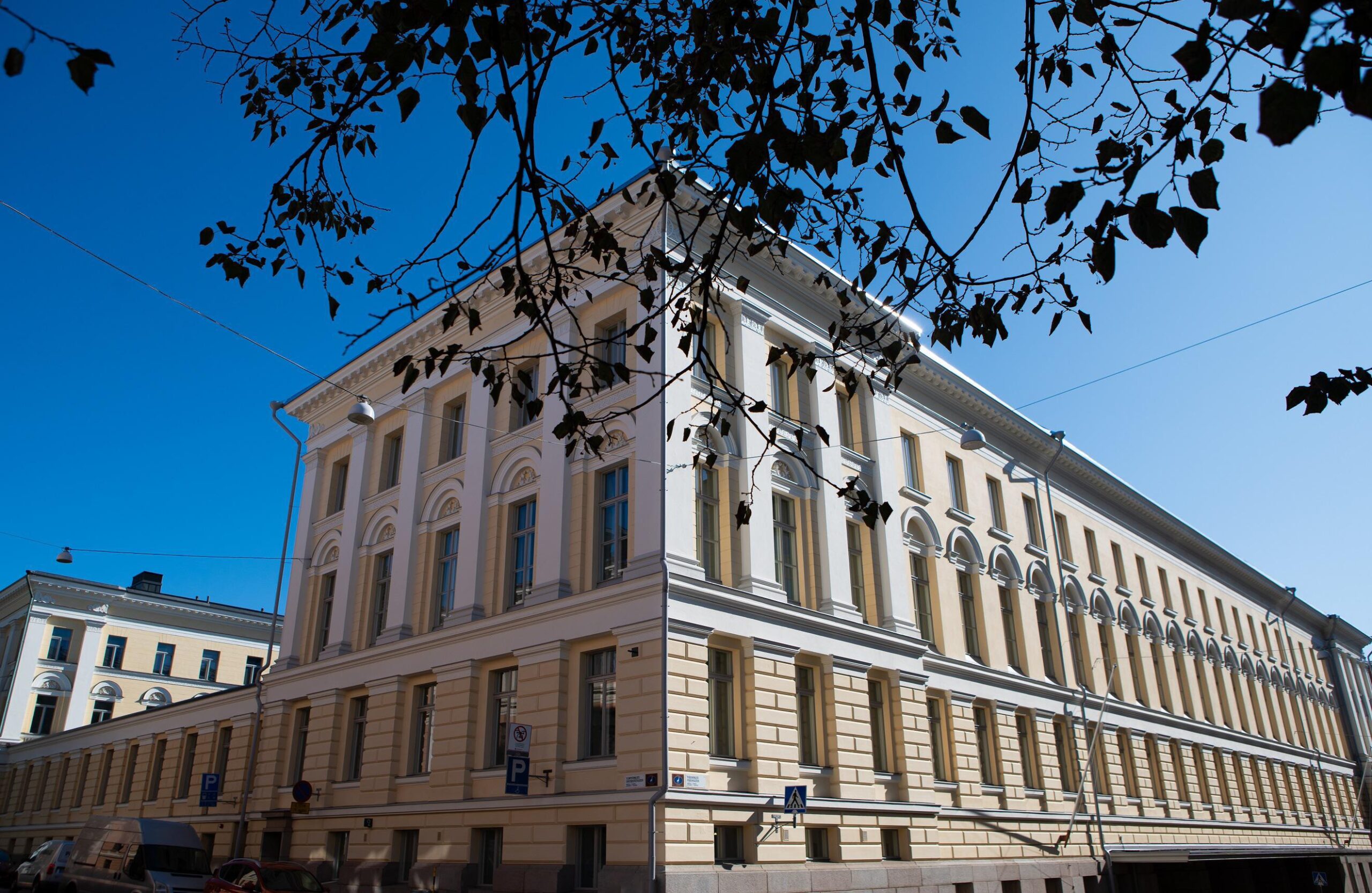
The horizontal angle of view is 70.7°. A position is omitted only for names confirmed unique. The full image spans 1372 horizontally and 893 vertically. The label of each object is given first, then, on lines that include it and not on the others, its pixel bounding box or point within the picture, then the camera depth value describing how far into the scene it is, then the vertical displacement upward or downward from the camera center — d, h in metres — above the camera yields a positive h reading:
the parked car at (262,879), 17.34 -0.32
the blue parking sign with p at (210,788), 24.05 +1.67
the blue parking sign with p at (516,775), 16.30 +1.28
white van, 18.30 +0.02
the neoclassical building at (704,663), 17.61 +4.08
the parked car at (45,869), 21.45 -0.15
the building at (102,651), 45.59 +9.69
